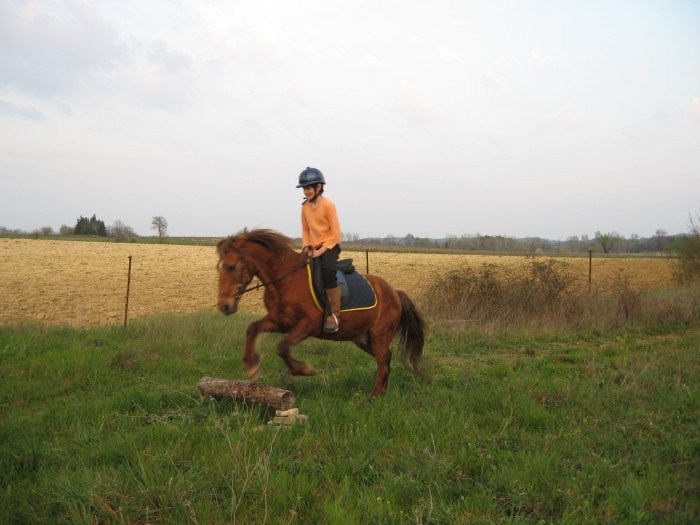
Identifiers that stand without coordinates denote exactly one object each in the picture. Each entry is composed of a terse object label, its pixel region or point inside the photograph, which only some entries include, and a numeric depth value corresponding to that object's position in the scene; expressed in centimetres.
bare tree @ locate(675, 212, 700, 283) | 2070
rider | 578
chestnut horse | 534
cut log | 506
